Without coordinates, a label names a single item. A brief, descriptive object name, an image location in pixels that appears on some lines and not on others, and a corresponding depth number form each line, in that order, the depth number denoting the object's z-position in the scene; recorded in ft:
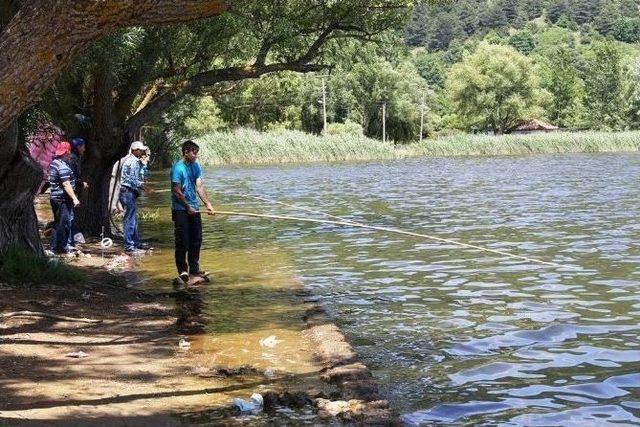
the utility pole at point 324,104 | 284.41
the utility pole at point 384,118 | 300.94
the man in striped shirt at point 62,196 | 46.73
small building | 388.78
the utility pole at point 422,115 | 326.24
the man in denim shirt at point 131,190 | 51.44
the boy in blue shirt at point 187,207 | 40.60
